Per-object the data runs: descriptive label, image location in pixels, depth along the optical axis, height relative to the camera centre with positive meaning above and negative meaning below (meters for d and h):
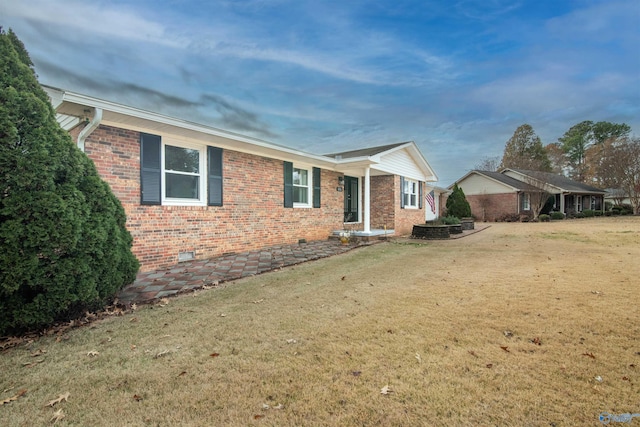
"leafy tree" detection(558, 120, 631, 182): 43.03 +11.45
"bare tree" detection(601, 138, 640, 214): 26.00 +4.10
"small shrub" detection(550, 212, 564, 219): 26.66 -0.31
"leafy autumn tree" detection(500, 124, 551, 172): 41.66 +9.10
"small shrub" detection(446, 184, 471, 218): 20.11 +0.39
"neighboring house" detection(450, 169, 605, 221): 26.25 +1.96
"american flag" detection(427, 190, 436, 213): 22.52 +0.91
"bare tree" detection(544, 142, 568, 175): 45.84 +8.57
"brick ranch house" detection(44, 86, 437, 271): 5.86 +0.83
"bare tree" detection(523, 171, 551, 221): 24.95 +1.44
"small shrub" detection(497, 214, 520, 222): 25.48 -0.56
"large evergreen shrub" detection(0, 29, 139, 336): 3.05 -0.07
